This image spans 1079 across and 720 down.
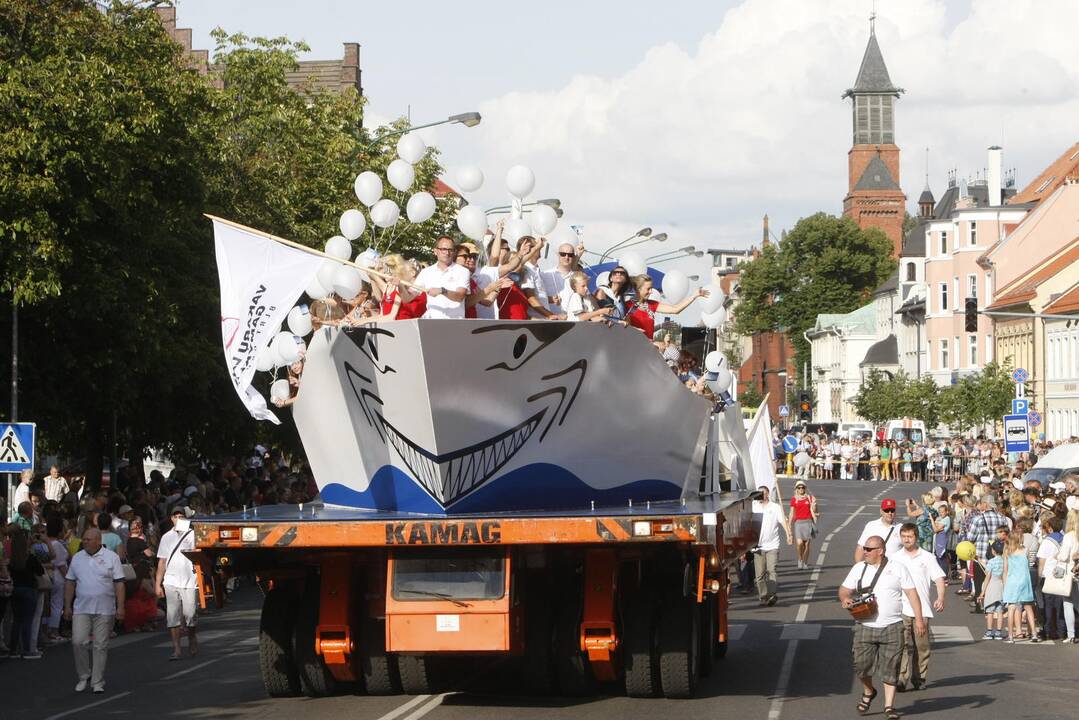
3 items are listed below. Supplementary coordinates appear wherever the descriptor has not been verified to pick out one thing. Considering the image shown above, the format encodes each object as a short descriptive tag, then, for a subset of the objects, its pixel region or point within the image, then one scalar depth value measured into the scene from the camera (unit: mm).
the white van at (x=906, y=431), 88250
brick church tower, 158750
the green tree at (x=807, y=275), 128875
